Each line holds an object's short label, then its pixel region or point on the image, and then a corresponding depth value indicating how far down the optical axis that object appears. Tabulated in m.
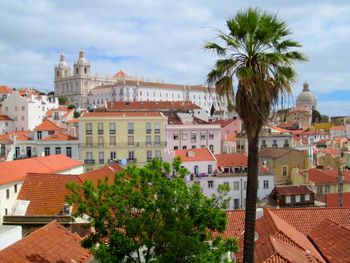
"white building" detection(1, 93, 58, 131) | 105.44
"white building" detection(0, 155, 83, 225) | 32.21
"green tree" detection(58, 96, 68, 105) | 185.66
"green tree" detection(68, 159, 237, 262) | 13.45
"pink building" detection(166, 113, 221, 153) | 66.75
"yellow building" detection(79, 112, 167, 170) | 60.16
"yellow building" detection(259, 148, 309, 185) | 57.38
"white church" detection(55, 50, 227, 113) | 186.00
